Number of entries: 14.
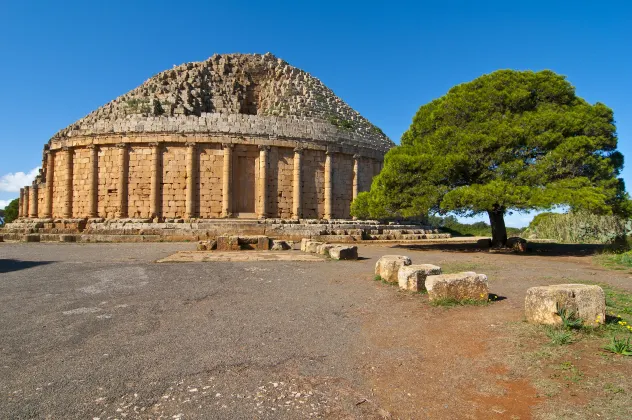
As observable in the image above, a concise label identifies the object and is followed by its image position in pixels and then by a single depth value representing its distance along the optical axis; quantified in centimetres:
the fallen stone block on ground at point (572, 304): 474
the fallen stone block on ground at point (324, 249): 1411
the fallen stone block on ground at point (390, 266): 837
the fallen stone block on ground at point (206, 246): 1600
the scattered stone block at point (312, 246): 1523
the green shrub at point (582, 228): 2278
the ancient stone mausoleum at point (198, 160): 2427
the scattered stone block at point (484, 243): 1848
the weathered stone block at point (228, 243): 1608
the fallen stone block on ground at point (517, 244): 1631
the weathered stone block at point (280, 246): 1659
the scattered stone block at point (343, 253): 1291
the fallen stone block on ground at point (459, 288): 631
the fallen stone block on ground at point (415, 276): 726
